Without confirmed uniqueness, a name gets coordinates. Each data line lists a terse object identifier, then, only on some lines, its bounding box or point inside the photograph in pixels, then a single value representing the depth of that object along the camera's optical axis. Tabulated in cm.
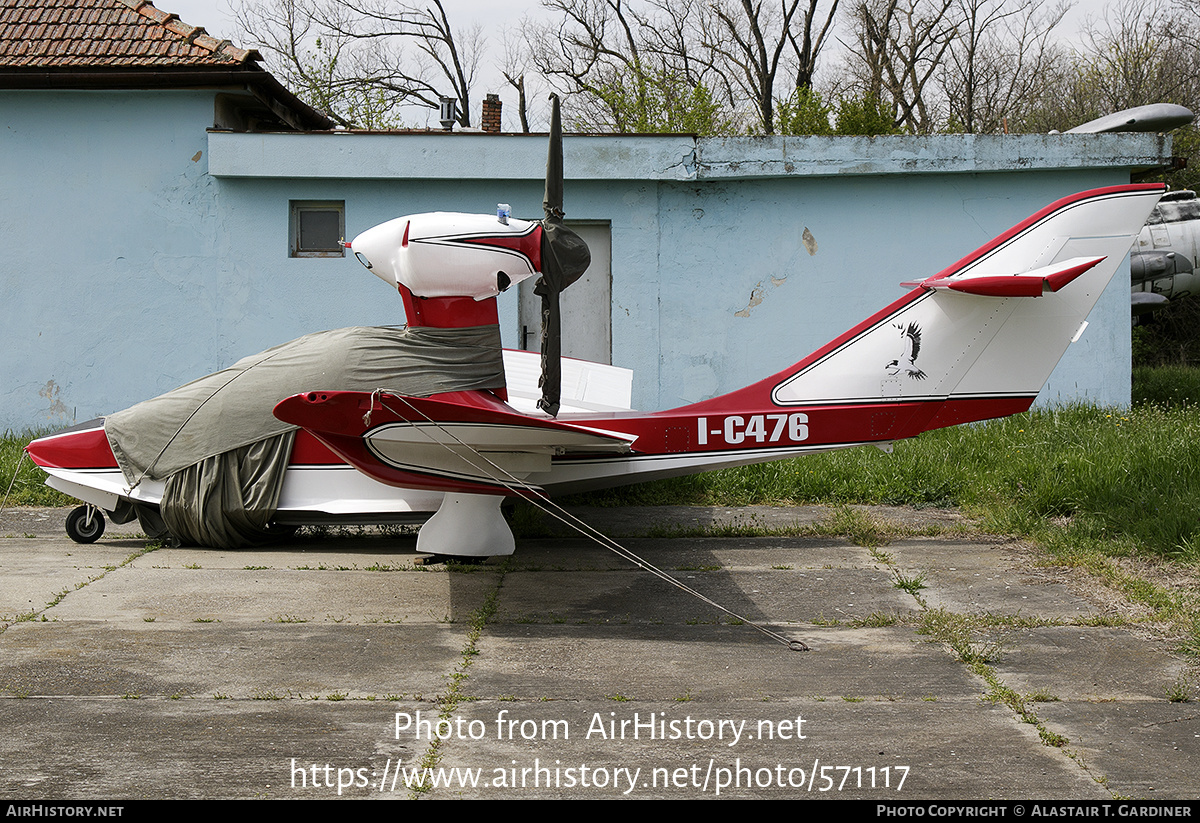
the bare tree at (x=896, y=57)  3284
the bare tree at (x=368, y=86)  2877
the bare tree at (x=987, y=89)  3391
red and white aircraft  626
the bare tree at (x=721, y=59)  3247
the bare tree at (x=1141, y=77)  2869
